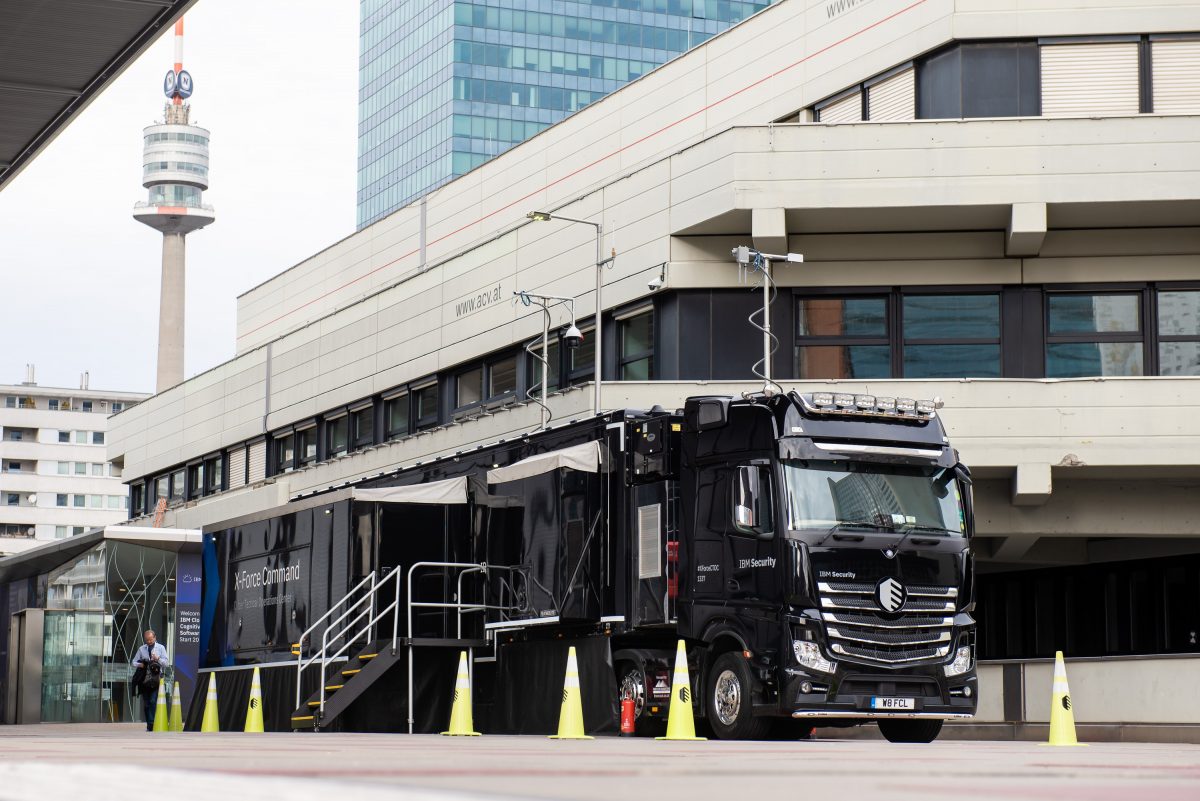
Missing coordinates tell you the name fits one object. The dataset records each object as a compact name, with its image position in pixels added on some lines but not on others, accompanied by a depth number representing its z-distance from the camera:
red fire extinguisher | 18.50
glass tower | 132.00
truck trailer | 17.33
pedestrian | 30.21
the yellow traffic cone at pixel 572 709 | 17.25
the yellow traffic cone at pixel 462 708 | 18.47
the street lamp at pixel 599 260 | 31.14
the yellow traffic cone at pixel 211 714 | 25.09
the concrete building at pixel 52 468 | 173.62
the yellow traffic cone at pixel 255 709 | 22.73
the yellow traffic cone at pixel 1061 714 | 16.45
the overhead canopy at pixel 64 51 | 14.90
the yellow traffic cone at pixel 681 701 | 16.67
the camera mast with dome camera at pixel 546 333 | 31.83
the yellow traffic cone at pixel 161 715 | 28.06
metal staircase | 21.41
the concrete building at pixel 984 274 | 29.11
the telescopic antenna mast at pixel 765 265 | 28.56
